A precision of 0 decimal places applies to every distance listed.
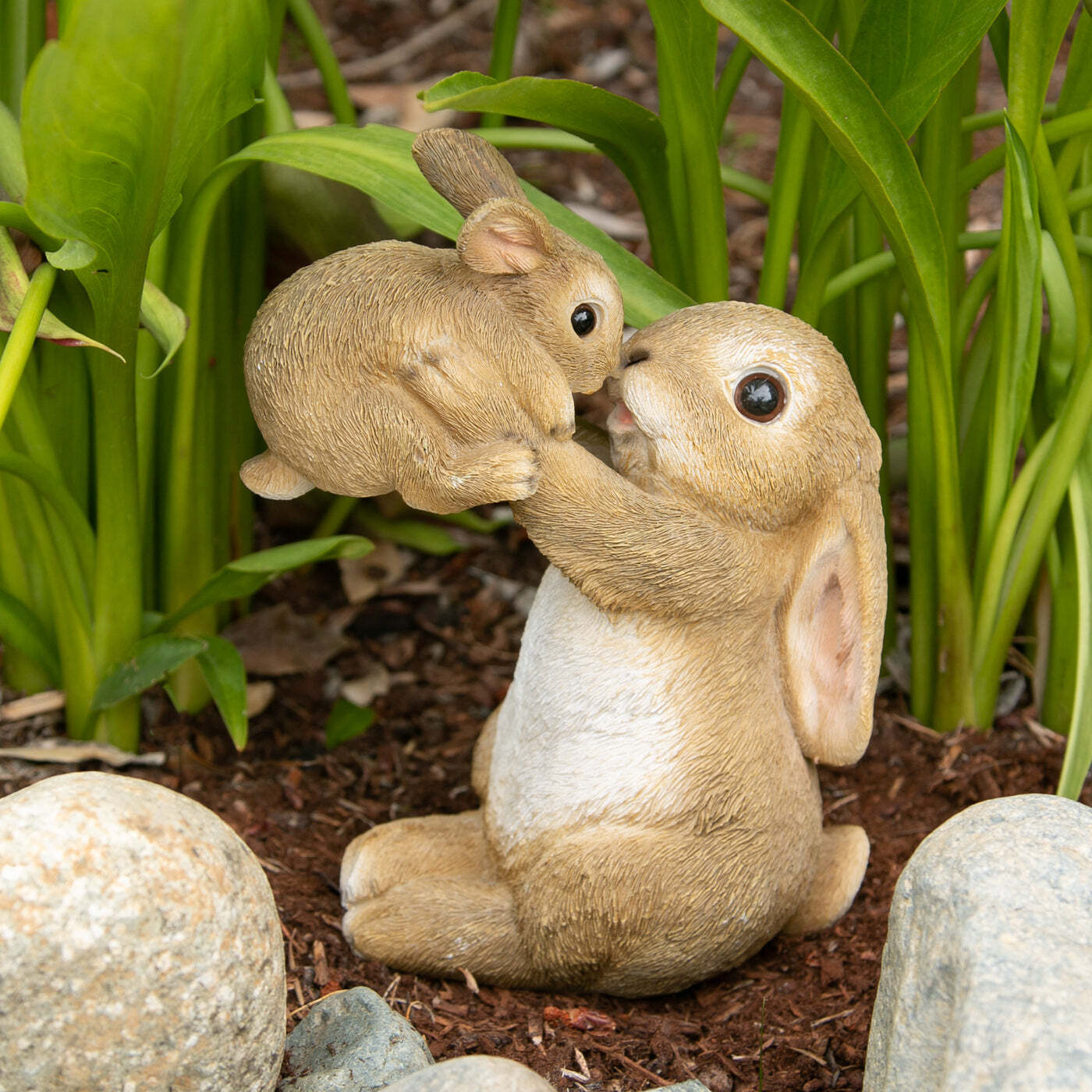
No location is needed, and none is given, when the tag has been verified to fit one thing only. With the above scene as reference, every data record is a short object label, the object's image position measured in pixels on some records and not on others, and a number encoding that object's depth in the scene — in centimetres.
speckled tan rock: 122
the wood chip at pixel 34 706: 146
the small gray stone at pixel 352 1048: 129
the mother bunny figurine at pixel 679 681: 130
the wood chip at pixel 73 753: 144
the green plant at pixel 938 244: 133
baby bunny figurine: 128
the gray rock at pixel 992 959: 120
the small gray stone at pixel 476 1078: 123
